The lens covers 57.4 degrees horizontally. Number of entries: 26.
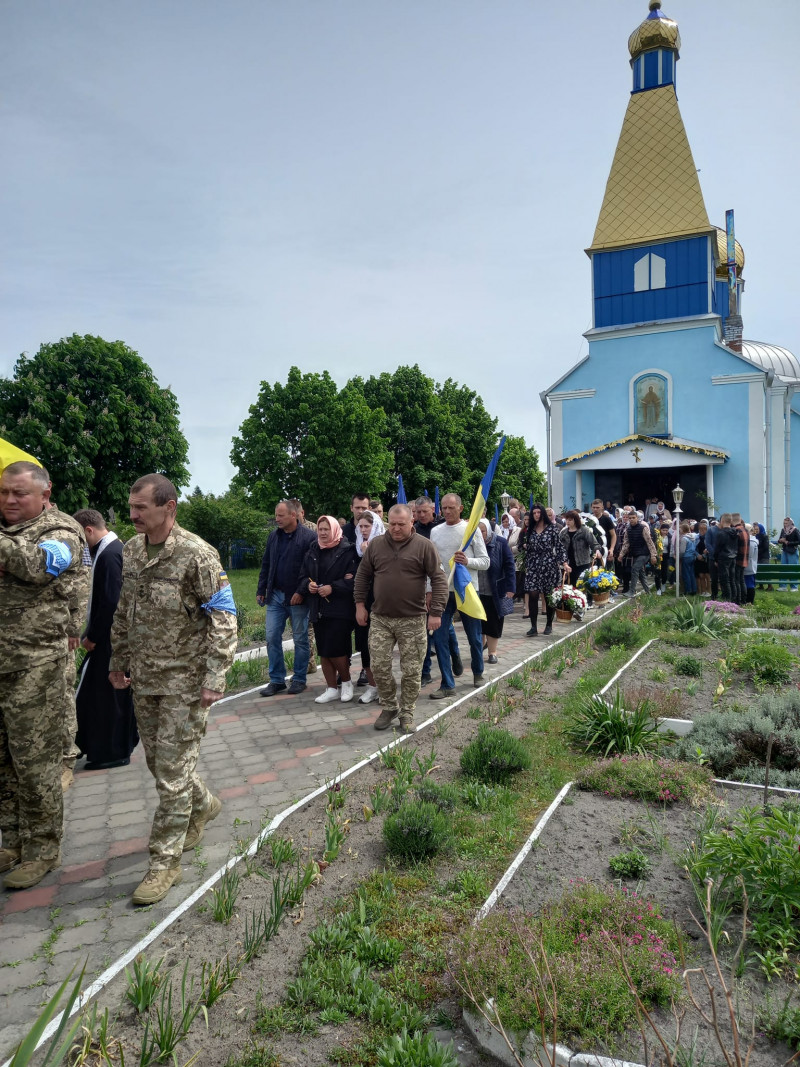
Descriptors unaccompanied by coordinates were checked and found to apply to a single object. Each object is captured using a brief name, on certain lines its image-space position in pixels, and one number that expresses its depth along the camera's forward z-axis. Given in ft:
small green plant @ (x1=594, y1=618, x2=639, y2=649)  32.81
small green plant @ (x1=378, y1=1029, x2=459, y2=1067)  8.43
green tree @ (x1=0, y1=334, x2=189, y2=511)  94.99
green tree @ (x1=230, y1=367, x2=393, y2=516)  126.41
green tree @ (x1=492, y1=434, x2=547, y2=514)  189.06
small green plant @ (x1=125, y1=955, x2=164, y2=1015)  9.39
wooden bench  54.03
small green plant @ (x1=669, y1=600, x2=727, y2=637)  35.19
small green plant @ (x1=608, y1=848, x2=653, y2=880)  12.46
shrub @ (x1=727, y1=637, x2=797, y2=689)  25.66
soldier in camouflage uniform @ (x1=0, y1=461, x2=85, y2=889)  12.89
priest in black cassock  18.81
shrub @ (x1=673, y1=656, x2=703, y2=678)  27.17
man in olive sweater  20.98
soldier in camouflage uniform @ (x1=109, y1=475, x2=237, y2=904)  12.67
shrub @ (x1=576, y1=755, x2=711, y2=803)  15.51
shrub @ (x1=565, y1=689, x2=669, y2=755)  18.60
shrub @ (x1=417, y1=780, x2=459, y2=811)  15.02
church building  98.43
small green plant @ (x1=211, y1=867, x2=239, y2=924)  11.50
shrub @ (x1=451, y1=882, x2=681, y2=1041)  8.85
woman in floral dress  37.47
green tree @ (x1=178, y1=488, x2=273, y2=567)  110.42
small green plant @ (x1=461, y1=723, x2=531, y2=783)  17.03
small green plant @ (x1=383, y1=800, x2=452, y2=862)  13.41
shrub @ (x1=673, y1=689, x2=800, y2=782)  17.30
